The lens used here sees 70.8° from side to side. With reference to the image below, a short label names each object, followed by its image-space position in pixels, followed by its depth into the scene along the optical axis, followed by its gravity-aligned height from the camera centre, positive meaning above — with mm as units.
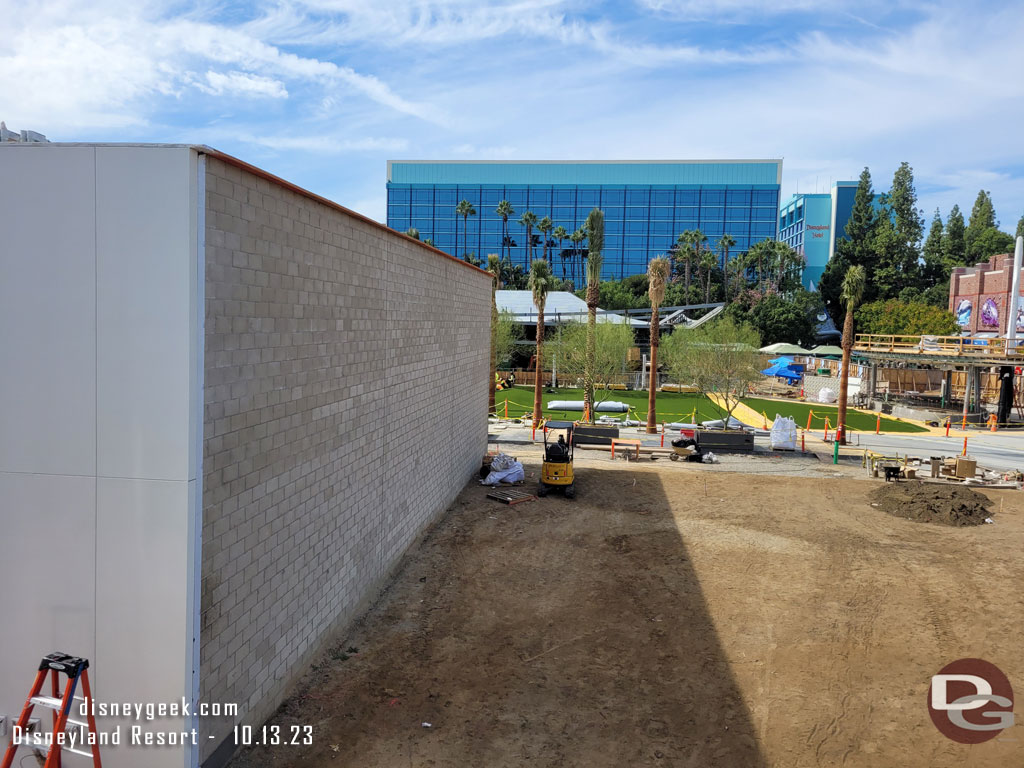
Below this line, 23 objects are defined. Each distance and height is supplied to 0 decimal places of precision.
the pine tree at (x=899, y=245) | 81312 +12641
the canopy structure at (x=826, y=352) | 61812 +113
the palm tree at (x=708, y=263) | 86625 +10510
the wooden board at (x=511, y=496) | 19688 -4242
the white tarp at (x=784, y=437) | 29203 -3433
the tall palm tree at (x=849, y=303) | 32094 +2340
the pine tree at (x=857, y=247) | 83875 +12638
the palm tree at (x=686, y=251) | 88938 +12217
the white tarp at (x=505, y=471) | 21875 -3948
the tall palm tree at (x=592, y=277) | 33406 +3261
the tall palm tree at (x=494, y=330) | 38875 +718
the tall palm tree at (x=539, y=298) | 34750 +2314
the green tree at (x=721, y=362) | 34969 -601
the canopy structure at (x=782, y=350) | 61656 +223
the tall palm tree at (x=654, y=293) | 32688 +2491
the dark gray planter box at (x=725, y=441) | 28938 -3639
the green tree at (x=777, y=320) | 75188 +3331
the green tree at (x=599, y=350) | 40688 -258
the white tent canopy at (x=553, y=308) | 59625 +3131
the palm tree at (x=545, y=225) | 96312 +16034
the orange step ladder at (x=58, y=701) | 6391 -3366
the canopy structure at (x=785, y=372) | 57062 -1582
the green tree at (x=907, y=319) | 62906 +3387
